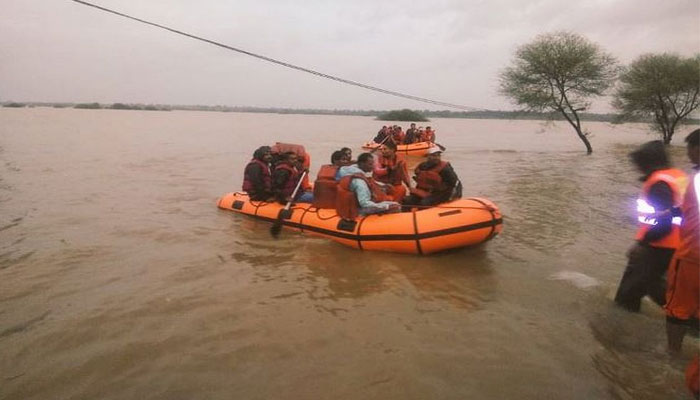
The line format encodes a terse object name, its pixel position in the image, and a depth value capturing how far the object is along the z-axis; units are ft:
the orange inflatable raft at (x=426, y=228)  19.25
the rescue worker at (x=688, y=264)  9.23
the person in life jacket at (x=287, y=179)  25.31
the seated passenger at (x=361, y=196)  20.81
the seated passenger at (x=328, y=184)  22.85
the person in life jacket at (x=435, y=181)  21.97
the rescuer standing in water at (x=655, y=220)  11.66
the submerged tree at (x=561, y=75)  75.00
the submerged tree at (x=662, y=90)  82.53
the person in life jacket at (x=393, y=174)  24.31
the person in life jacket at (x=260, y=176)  26.05
